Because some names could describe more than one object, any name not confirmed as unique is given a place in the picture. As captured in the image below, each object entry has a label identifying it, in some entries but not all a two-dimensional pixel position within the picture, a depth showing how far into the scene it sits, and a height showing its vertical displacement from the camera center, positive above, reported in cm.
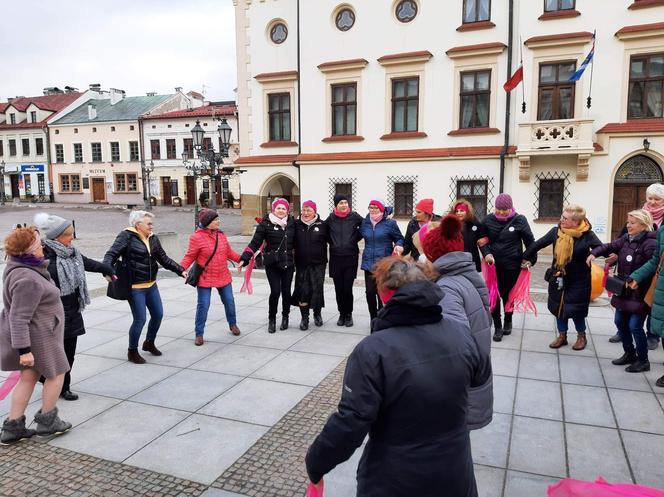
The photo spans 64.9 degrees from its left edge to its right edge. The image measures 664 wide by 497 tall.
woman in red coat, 673 -99
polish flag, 1490 +286
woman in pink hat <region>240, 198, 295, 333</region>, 720 -94
